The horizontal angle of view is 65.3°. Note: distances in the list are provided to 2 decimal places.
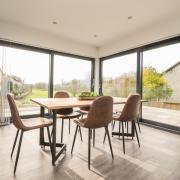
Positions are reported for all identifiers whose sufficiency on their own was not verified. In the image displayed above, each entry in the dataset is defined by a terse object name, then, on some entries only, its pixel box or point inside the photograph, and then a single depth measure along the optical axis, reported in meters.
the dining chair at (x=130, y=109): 2.17
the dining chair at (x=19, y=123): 1.65
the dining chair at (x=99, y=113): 1.72
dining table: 1.59
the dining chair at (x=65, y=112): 2.56
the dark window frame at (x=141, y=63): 3.34
